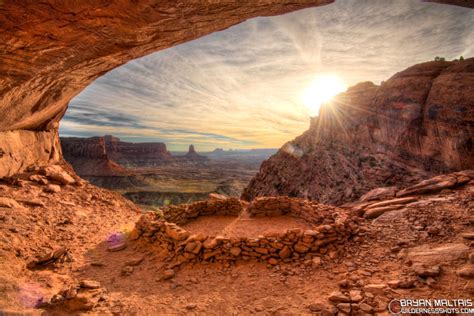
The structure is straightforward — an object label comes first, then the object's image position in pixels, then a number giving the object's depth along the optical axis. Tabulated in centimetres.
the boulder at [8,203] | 722
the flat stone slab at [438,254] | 460
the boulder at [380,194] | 1015
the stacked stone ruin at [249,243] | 609
